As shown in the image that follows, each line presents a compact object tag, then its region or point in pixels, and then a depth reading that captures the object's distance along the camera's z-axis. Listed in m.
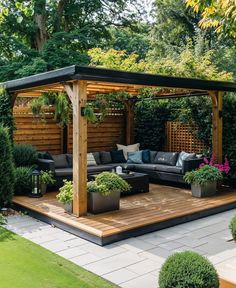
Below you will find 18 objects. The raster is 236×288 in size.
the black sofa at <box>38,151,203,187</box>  8.56
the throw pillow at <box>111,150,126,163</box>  10.55
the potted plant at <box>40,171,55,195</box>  8.04
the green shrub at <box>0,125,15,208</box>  7.09
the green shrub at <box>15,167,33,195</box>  7.83
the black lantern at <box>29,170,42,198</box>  7.70
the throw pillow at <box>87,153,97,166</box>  9.87
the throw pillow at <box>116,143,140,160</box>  10.97
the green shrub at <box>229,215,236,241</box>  4.81
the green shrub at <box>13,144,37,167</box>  8.31
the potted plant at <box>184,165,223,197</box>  7.90
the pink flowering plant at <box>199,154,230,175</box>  8.44
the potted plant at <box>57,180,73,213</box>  6.48
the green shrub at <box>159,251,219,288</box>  3.36
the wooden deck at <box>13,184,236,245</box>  5.71
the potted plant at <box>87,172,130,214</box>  6.47
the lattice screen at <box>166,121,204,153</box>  10.26
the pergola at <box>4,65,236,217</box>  6.15
